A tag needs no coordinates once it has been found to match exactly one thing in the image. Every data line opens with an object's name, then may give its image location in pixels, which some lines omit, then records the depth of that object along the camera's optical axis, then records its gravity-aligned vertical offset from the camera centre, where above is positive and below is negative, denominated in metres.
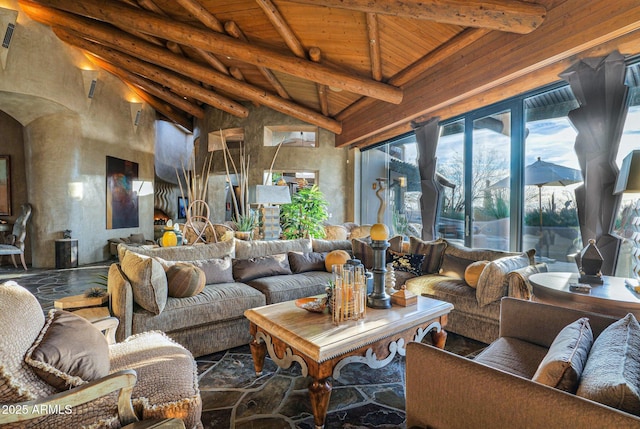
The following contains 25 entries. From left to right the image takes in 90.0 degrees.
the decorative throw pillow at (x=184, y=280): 2.72 -0.59
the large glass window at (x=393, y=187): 6.20 +0.53
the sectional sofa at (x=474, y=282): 2.85 -0.71
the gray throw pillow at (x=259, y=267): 3.42 -0.62
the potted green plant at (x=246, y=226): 4.41 -0.22
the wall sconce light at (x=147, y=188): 7.52 +0.56
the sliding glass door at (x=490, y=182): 4.27 +0.40
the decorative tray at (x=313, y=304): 2.27 -0.69
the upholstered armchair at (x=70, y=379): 1.06 -0.62
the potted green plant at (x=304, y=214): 5.97 -0.05
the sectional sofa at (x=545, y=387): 0.85 -0.54
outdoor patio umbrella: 3.58 +0.42
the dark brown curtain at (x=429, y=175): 5.21 +0.60
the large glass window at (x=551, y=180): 3.56 +0.36
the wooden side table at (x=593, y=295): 1.82 -0.51
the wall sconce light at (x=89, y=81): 7.31 +3.03
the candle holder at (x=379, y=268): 2.28 -0.42
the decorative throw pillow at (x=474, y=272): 3.14 -0.61
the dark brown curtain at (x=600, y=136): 2.81 +0.68
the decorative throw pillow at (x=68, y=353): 1.17 -0.56
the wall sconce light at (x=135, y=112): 8.87 +2.79
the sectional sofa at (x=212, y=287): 2.48 -0.73
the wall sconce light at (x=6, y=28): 5.60 +3.26
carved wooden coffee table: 1.76 -0.77
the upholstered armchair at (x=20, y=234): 6.60 -0.47
